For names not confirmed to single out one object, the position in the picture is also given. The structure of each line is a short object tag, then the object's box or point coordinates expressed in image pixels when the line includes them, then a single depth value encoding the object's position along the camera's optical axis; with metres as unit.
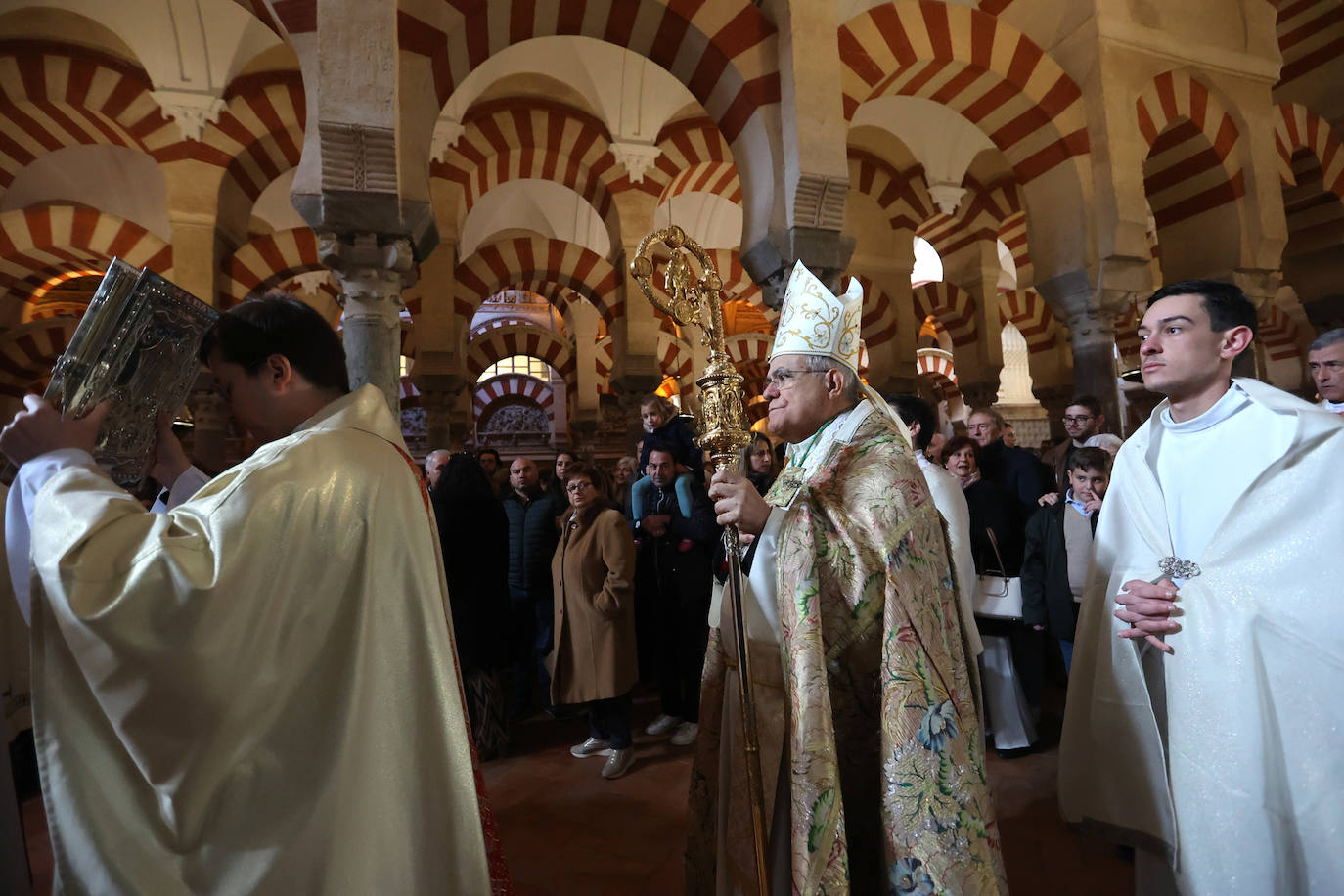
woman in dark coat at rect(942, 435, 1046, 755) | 3.44
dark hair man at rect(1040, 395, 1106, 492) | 4.22
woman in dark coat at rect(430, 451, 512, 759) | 3.52
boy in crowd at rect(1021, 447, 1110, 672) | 3.01
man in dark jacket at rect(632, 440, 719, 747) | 3.74
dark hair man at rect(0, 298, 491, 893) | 1.09
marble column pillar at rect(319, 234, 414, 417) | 4.06
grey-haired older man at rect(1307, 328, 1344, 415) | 2.76
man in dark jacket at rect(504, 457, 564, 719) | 4.17
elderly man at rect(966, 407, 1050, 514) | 4.20
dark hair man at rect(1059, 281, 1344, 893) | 1.45
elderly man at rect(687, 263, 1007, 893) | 1.40
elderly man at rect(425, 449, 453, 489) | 4.67
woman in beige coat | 3.46
